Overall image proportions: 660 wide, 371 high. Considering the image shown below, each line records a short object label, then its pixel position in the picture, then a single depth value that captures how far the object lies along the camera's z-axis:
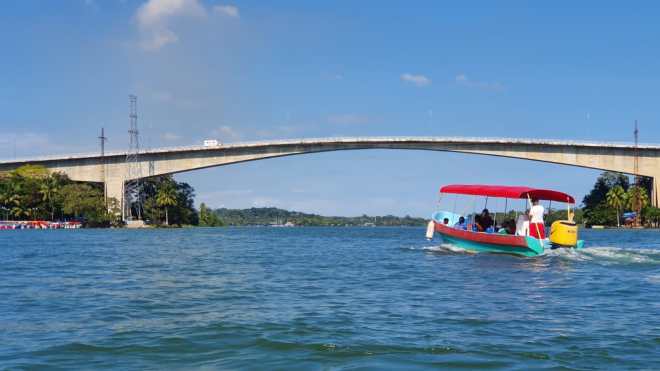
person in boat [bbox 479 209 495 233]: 27.27
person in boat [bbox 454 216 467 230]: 29.44
